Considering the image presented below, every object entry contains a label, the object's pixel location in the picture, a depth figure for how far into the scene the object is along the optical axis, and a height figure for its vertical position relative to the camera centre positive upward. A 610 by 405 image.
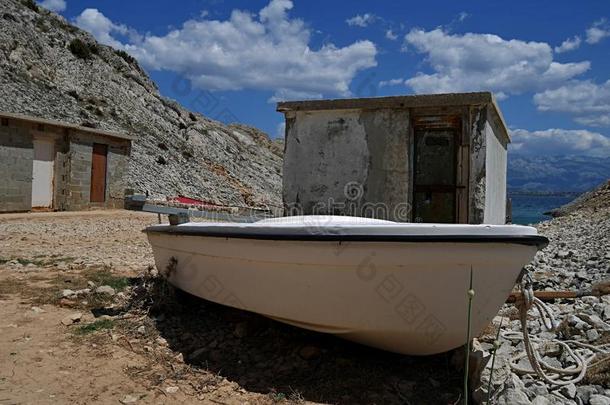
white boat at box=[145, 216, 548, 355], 2.95 -0.41
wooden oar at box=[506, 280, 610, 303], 4.98 -0.78
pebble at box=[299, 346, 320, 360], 3.71 -1.12
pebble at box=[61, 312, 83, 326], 4.30 -1.08
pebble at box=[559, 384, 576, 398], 2.89 -1.06
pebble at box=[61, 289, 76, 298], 4.99 -0.98
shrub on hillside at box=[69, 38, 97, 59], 29.61 +9.76
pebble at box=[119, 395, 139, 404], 2.98 -1.25
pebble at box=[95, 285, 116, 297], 5.16 -0.96
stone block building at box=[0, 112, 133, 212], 13.85 +1.19
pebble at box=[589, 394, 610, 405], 2.73 -1.05
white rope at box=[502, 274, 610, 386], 3.03 -0.96
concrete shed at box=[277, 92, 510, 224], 6.37 +0.83
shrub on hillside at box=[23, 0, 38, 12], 29.80 +12.46
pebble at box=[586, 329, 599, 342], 3.68 -0.90
